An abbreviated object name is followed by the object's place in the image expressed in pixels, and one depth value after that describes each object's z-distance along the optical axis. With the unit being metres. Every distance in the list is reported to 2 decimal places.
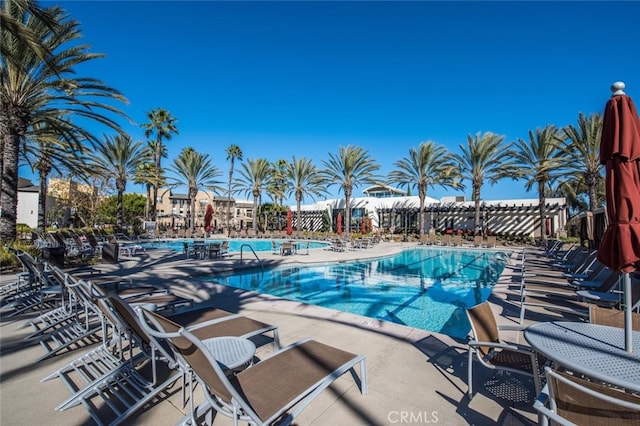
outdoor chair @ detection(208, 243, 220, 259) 13.19
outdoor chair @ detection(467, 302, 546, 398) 2.52
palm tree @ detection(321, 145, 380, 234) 27.41
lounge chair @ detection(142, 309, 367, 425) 1.82
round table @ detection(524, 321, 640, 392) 1.89
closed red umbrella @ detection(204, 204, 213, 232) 21.41
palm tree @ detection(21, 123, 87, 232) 12.30
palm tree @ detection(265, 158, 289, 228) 34.53
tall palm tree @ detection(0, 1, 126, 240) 9.53
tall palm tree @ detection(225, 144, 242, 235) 39.66
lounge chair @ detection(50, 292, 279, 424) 2.43
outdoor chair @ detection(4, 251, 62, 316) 4.88
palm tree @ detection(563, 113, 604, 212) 16.52
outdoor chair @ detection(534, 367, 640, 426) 1.44
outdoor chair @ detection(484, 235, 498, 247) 21.95
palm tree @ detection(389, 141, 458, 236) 25.54
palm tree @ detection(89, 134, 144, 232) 23.97
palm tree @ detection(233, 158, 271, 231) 32.84
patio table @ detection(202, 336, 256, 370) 2.33
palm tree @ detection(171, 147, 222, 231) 30.78
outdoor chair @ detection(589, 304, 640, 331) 2.88
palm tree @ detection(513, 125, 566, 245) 21.27
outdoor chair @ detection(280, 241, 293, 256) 14.60
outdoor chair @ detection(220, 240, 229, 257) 13.93
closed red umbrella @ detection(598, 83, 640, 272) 2.29
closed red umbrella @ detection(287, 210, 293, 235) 25.22
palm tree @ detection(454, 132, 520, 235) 23.39
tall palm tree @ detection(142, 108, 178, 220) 29.93
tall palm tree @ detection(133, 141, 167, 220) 24.94
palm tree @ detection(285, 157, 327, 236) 30.94
